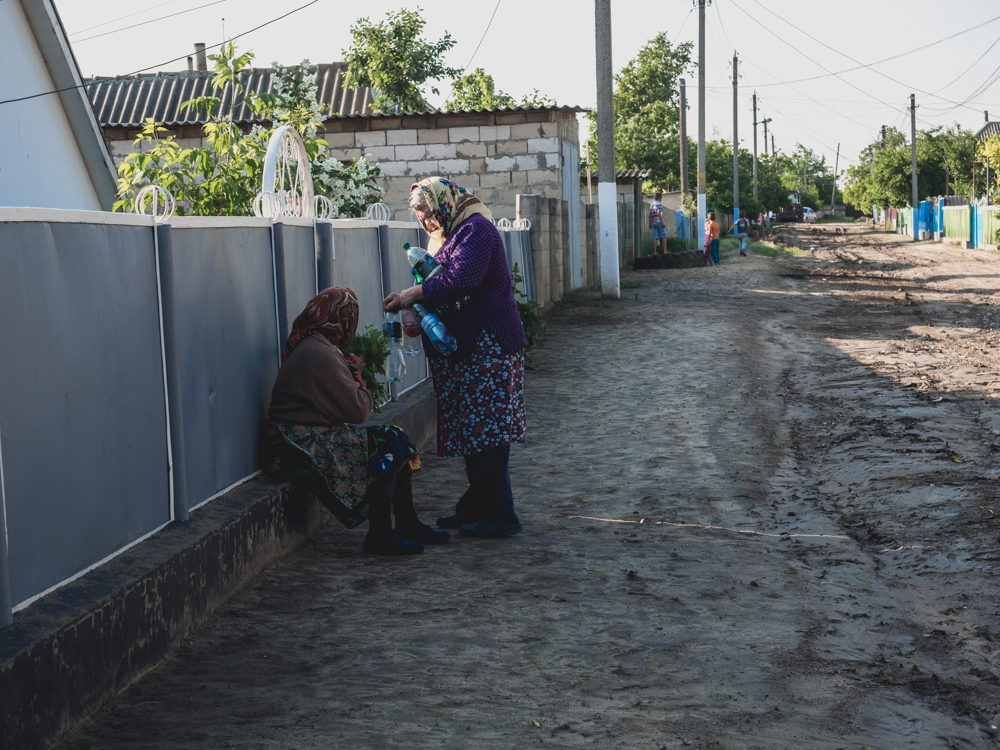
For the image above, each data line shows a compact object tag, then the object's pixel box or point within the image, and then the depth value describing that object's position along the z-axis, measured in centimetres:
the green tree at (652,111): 5097
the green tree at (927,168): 5462
